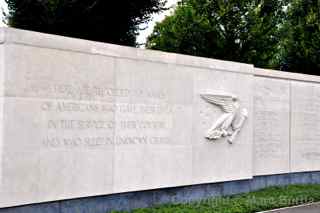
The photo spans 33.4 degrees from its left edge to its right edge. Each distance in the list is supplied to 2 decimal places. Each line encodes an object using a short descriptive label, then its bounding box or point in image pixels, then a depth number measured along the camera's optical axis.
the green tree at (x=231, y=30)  23.22
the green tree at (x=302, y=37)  23.38
